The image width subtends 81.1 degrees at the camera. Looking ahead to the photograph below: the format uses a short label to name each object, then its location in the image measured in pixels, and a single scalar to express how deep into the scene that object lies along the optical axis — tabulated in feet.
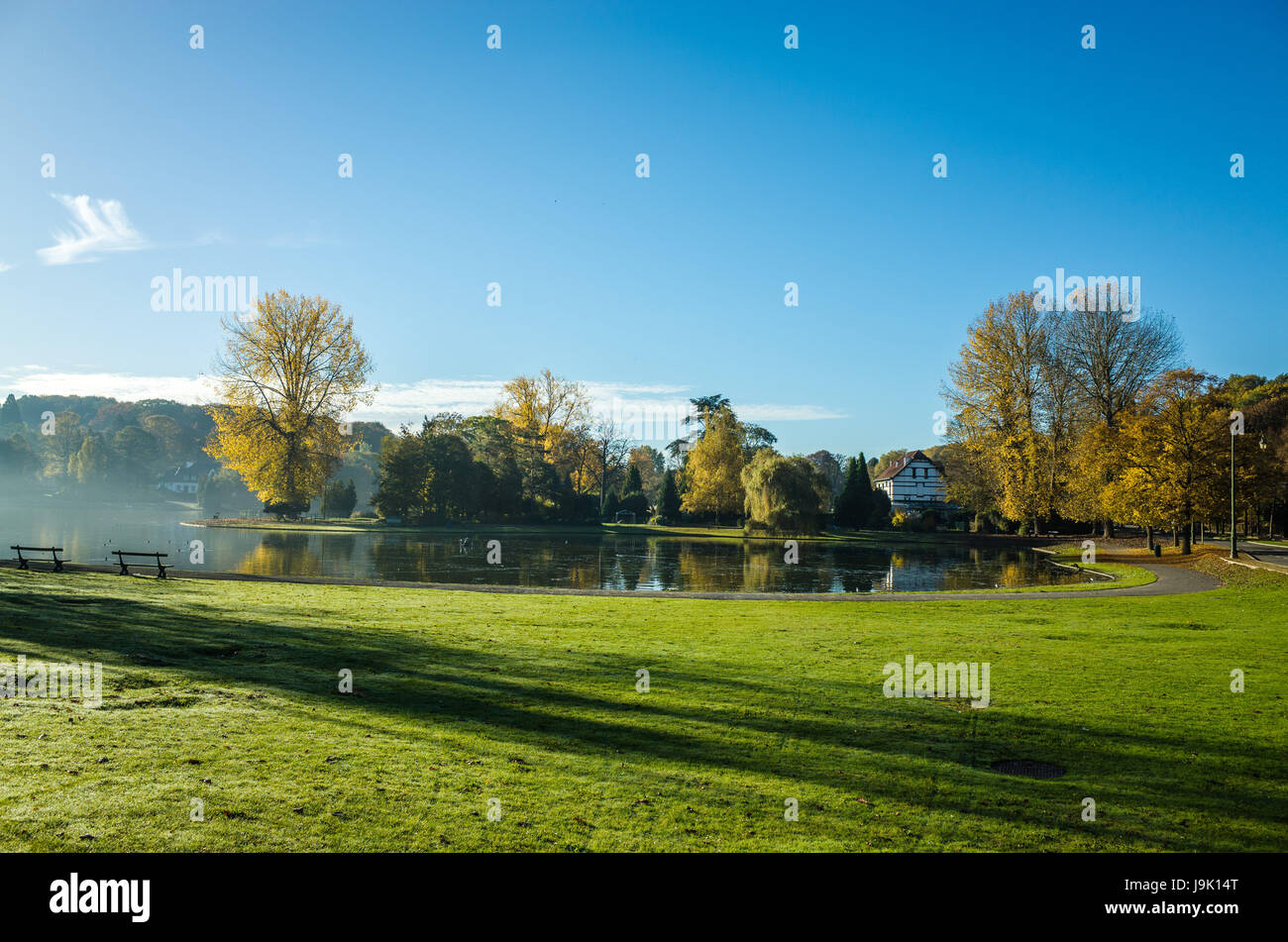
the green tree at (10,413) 432.25
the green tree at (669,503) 239.09
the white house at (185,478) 359.05
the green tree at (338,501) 231.09
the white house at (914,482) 296.30
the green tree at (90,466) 306.35
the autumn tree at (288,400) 171.53
